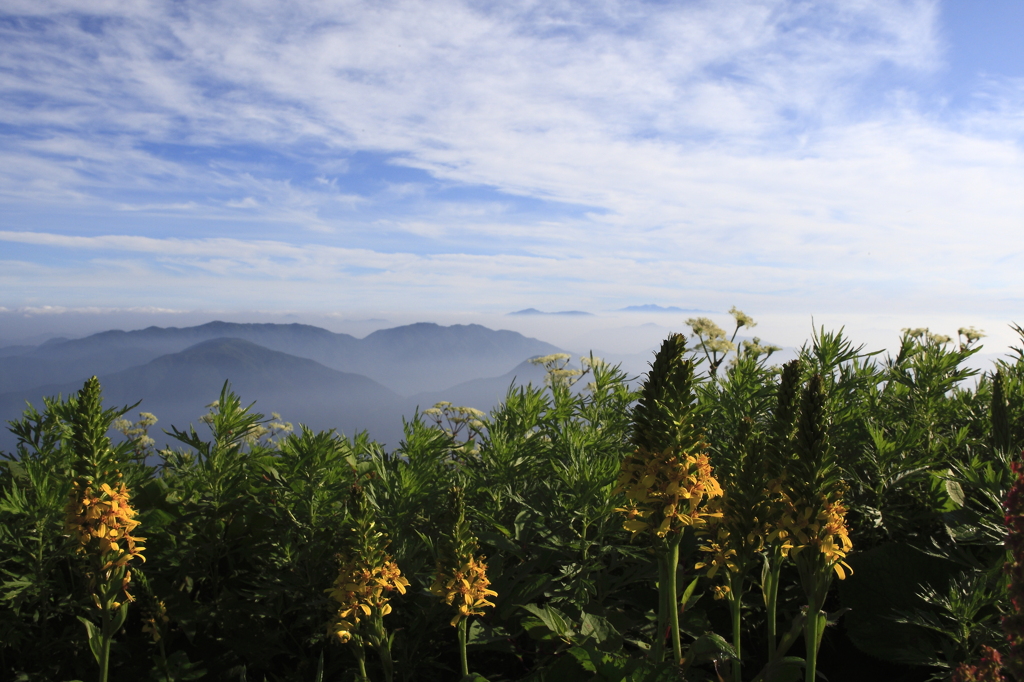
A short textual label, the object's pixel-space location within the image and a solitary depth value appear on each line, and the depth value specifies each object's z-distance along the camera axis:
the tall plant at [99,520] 0.93
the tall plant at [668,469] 0.83
